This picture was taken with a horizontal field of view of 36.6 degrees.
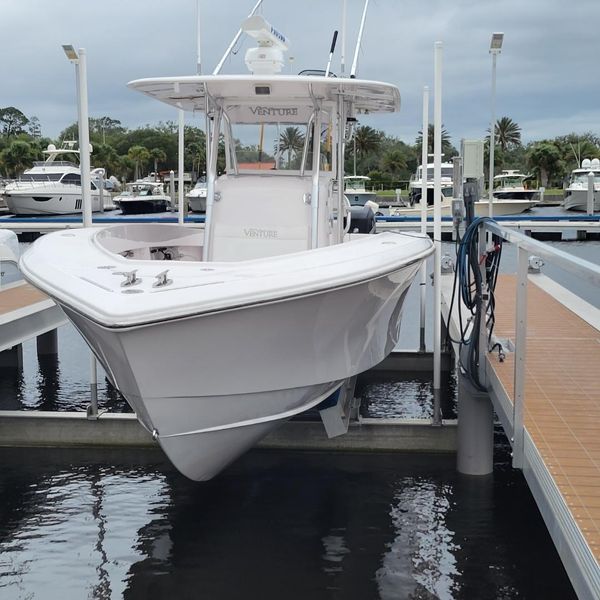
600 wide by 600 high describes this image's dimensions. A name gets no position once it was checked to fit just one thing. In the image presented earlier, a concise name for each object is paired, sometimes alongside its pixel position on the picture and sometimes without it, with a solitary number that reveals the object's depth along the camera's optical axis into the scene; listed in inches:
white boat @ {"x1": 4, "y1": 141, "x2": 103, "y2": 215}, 1646.2
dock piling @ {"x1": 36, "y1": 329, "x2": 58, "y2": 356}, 509.4
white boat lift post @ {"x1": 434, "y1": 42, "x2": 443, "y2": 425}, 294.8
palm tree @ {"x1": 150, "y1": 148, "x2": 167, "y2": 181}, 2903.5
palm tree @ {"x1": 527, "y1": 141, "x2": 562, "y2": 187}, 2463.1
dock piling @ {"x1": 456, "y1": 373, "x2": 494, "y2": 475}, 286.2
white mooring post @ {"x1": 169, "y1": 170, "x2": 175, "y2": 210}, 1270.2
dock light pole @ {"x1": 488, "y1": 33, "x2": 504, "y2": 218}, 360.6
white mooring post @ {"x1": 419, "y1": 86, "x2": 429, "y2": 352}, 348.2
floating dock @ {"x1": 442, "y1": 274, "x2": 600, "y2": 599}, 144.3
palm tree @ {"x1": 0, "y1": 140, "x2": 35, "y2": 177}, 2316.7
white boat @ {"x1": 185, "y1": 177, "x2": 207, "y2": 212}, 1525.6
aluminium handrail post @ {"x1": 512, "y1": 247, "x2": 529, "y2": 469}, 189.6
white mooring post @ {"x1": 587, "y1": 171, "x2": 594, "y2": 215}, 1377.1
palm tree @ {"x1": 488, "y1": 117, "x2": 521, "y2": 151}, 2950.3
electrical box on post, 279.9
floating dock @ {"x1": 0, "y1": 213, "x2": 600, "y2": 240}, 1091.2
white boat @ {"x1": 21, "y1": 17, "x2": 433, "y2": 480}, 214.8
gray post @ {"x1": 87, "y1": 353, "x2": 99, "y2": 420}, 307.6
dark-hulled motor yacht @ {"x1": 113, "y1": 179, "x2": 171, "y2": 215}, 1674.5
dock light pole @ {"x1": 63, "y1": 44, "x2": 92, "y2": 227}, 297.0
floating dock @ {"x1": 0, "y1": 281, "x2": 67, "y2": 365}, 346.3
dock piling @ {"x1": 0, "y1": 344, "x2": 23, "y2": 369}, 487.8
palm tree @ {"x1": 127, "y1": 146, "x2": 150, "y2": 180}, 2839.3
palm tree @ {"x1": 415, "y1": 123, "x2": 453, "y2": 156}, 2043.2
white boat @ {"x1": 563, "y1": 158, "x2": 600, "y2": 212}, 1672.0
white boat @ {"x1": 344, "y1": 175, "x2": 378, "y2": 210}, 1577.3
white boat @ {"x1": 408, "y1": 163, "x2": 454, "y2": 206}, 1554.6
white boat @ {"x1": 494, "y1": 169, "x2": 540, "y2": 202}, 1652.3
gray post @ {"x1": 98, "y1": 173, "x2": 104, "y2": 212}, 1551.3
